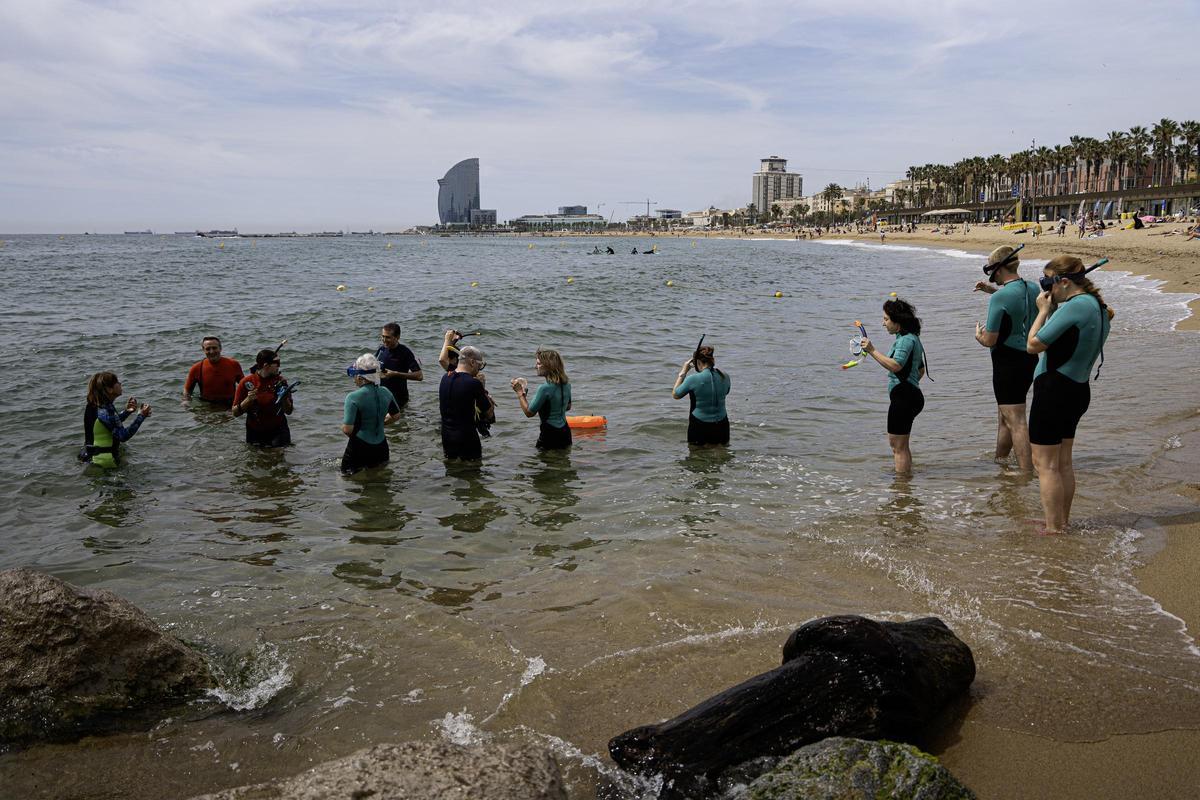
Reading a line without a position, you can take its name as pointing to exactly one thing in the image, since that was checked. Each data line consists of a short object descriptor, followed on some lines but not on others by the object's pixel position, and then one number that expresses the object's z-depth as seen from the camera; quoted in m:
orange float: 10.84
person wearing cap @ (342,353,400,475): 8.14
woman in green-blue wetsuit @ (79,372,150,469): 8.52
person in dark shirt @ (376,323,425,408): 10.66
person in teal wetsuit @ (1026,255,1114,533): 5.62
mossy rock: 2.87
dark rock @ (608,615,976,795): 3.35
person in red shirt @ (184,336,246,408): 11.07
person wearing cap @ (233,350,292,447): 9.30
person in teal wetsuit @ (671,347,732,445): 9.15
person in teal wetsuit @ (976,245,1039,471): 7.20
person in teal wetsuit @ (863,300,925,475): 7.55
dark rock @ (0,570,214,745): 4.09
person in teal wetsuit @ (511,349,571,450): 8.77
